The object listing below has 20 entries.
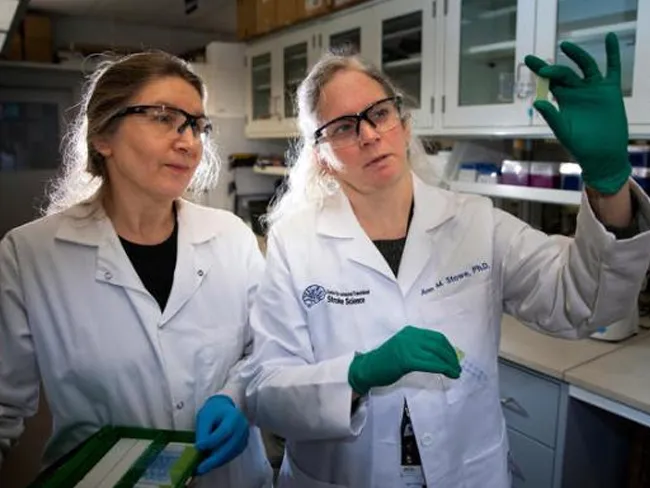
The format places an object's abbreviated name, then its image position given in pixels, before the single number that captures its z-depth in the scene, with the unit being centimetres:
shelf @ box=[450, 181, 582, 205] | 173
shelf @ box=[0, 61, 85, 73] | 398
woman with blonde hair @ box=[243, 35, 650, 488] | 96
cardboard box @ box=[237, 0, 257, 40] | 325
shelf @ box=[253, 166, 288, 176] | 341
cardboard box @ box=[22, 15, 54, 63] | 404
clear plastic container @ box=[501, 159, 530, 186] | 190
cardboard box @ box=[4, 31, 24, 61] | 398
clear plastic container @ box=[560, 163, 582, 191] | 174
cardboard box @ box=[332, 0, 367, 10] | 248
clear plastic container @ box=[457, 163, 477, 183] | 211
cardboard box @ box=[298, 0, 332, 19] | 263
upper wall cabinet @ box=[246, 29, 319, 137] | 296
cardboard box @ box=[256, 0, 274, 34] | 307
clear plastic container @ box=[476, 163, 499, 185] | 202
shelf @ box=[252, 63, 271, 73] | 334
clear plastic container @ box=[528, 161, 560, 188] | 181
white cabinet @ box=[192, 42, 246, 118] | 354
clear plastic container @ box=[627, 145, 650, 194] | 165
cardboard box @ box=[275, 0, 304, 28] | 284
